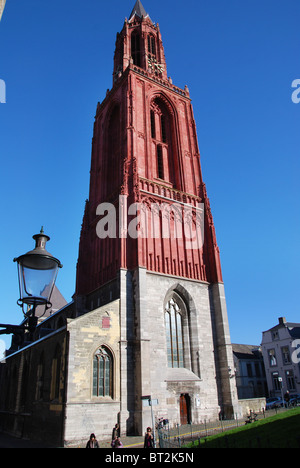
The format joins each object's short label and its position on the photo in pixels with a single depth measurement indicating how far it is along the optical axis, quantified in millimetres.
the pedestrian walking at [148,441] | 13178
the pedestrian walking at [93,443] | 12341
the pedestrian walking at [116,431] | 18611
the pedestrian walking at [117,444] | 12803
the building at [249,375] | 48141
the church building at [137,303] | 20641
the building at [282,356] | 42716
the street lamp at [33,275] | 5176
